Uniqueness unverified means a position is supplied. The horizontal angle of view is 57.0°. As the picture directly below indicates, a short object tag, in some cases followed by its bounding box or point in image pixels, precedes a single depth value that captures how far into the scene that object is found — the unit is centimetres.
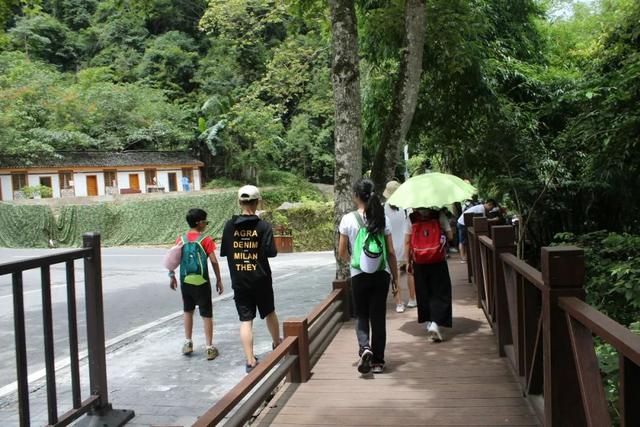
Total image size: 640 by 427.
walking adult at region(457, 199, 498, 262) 1141
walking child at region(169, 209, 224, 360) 618
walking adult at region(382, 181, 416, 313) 743
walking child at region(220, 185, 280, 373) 541
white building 3912
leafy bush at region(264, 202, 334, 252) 2641
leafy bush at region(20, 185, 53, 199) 3741
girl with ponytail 469
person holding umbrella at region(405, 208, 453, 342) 563
